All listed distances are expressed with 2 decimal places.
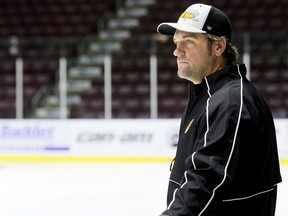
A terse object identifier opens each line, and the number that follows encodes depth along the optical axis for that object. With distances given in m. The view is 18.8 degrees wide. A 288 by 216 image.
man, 1.90
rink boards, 10.88
